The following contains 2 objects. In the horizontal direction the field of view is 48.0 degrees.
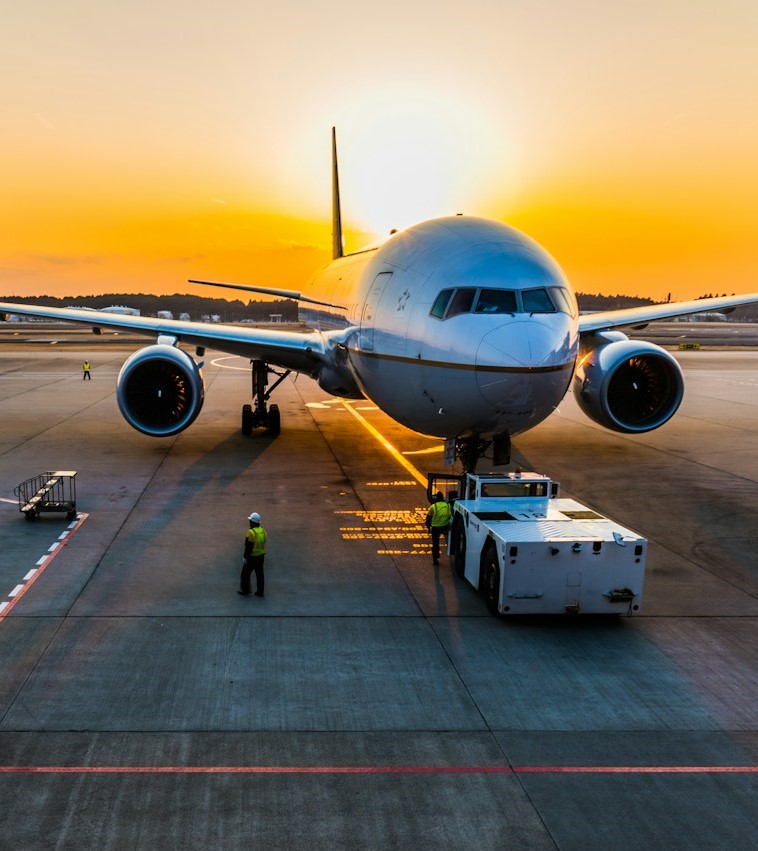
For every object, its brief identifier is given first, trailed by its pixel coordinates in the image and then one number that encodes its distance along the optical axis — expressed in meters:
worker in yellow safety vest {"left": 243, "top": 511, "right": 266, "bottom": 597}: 12.34
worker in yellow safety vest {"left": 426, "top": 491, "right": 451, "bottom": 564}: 14.15
